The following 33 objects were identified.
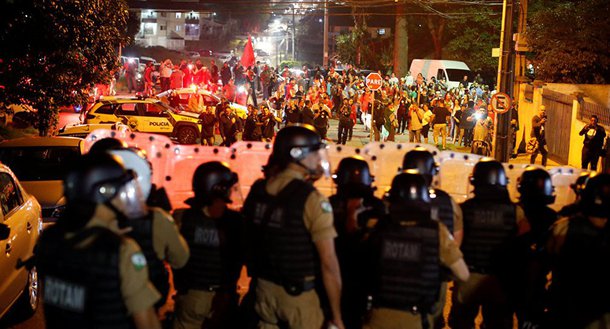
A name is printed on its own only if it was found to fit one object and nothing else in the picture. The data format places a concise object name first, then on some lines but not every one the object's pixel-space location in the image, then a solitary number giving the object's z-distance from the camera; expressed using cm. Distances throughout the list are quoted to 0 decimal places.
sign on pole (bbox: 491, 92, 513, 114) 1658
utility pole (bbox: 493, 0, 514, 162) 1689
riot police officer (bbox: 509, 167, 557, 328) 520
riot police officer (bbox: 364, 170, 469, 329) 433
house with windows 8131
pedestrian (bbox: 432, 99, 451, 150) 2331
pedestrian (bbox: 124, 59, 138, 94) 3656
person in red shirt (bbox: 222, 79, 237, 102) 3134
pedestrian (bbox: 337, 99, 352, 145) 2353
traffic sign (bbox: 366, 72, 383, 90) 2094
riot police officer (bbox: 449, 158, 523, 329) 539
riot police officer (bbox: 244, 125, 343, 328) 430
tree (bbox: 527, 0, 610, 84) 2381
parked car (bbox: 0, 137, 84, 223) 1052
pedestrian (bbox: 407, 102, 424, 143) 2309
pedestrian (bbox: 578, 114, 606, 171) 1731
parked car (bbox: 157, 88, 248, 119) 2700
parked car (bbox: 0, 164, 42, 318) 637
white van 3878
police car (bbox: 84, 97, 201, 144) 2280
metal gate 2156
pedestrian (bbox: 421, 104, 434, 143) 2331
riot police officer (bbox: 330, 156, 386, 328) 507
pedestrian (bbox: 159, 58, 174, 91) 3225
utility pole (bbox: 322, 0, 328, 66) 5098
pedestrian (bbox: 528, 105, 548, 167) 1905
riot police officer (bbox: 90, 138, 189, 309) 400
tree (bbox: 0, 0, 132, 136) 1377
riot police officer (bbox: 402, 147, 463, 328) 501
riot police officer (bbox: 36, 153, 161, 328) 337
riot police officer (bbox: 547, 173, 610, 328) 461
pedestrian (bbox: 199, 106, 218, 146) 2075
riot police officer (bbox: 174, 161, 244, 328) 477
